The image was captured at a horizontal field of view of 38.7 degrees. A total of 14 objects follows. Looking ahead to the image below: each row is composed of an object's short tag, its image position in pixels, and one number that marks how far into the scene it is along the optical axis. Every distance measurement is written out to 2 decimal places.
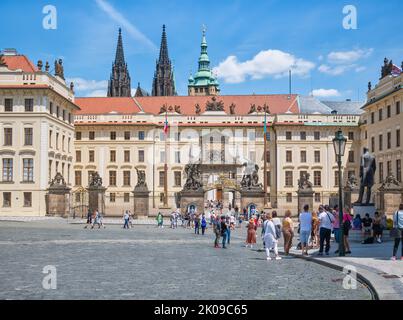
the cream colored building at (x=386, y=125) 45.65
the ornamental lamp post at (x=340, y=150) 16.14
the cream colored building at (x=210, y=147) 63.25
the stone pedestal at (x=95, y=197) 44.19
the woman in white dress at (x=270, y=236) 16.58
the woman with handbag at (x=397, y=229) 14.47
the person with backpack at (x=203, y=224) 29.32
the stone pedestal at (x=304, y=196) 45.75
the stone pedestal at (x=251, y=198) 45.97
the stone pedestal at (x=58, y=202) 43.81
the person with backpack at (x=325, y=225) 16.88
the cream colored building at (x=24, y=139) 46.28
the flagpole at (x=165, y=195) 49.56
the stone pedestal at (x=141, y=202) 44.19
